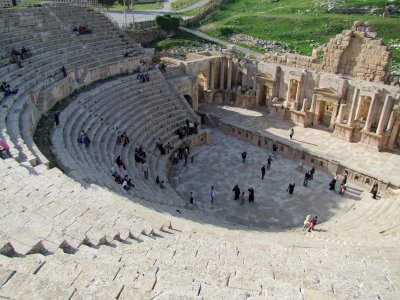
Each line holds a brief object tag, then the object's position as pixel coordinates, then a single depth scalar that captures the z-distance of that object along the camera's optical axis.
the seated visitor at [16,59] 17.73
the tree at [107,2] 44.69
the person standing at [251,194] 16.22
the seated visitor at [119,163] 14.87
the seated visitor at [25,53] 18.51
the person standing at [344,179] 17.39
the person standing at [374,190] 16.67
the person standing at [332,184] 17.40
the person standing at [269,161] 19.30
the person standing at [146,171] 15.91
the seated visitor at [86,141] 14.92
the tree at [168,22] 39.66
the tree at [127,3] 49.09
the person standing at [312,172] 18.20
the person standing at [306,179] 17.68
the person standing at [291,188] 17.08
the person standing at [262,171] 18.17
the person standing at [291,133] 21.91
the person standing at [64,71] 19.13
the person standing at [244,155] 19.74
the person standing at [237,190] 16.31
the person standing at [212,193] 16.05
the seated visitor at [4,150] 10.62
